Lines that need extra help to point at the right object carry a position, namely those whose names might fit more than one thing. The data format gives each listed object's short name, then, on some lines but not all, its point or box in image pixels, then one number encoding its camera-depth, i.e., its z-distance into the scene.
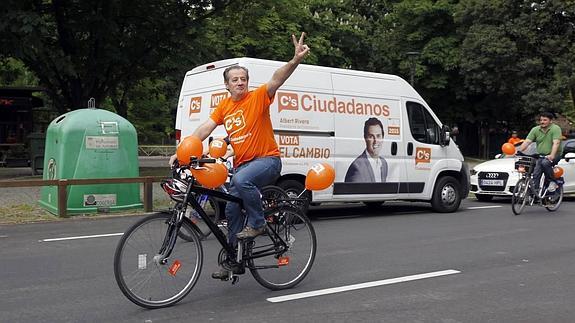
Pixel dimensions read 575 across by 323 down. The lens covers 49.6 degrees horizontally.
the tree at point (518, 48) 35.28
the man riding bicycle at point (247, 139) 5.22
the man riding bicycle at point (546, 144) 11.36
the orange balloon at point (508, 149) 12.20
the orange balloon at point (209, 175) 5.00
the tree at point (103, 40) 20.31
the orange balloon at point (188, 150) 5.02
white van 9.91
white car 13.66
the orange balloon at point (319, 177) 5.75
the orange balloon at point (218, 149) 5.22
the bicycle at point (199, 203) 4.98
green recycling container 11.12
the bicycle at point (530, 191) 11.39
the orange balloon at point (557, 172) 11.70
